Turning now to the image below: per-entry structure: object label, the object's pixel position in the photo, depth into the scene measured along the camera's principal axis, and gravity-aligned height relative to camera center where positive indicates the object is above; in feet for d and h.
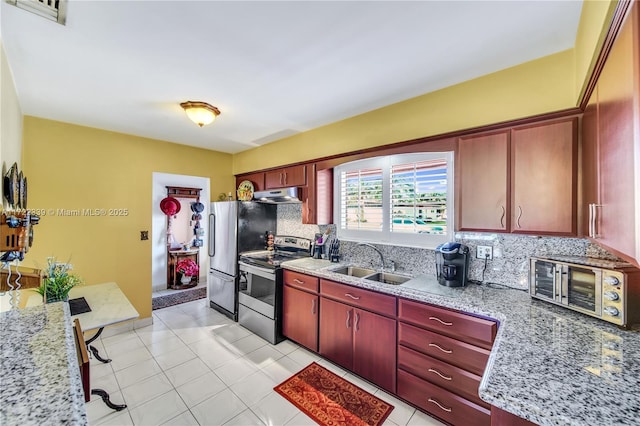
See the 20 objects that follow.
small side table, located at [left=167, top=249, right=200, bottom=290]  17.39 -3.74
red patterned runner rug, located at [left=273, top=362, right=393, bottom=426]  6.30 -4.88
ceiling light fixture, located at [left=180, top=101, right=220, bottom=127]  8.14 +3.24
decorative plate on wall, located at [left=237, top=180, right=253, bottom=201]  13.15 +1.16
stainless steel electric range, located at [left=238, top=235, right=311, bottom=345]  9.87 -2.92
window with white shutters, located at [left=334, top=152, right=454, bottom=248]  7.37 +0.50
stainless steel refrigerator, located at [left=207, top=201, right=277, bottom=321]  12.04 -1.20
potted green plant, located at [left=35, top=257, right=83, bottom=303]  5.99 -1.68
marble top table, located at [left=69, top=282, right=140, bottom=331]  5.83 -2.35
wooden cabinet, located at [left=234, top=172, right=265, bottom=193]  12.84 +1.75
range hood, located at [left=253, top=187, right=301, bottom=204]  10.75 +0.79
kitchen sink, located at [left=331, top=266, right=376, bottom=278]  9.10 -2.01
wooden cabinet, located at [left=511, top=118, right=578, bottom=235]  5.37 +0.81
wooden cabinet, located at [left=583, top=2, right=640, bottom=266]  2.60 +0.85
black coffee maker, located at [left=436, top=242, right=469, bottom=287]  6.72 -1.27
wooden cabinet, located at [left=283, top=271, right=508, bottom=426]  5.57 -3.34
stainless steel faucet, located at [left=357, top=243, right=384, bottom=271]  8.94 -1.35
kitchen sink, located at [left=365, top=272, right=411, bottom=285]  8.21 -2.04
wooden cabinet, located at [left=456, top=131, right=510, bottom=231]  6.14 +0.81
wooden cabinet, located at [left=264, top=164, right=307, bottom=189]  10.76 +1.63
